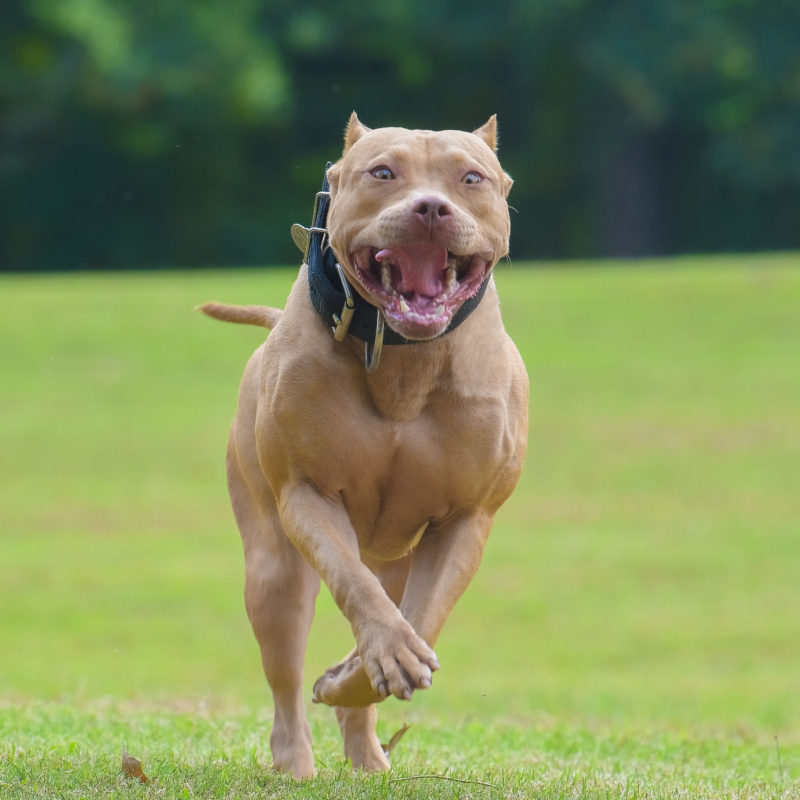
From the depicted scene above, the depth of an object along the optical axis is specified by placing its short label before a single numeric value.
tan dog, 8.06
